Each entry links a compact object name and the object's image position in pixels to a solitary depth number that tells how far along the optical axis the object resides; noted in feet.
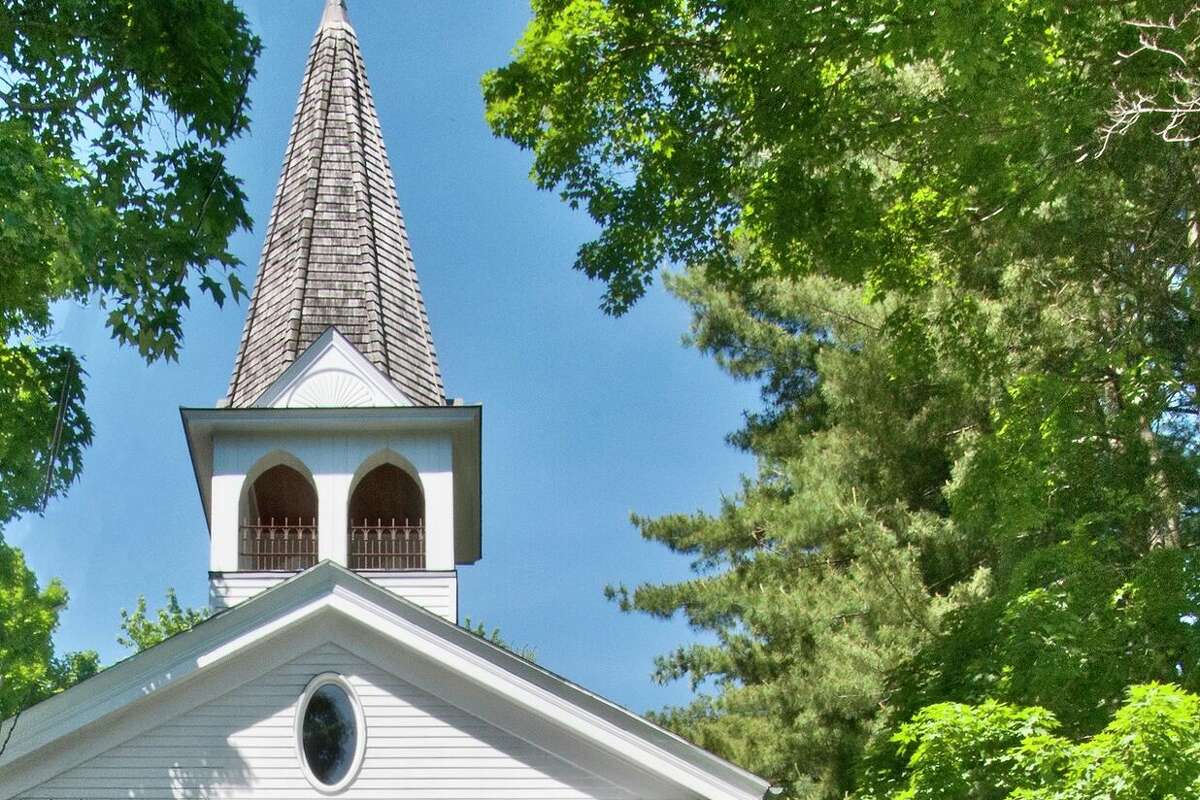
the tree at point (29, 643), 50.34
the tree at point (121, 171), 37.37
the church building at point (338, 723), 42.63
